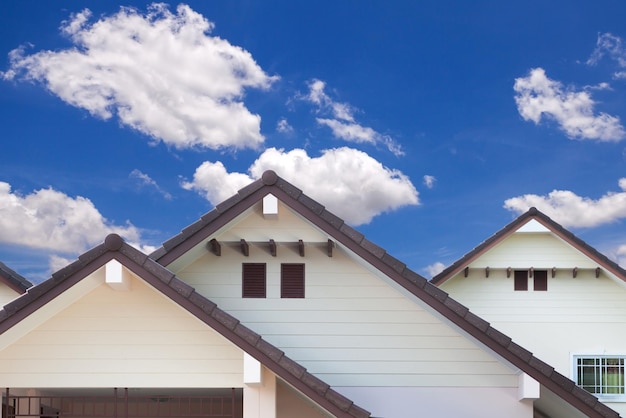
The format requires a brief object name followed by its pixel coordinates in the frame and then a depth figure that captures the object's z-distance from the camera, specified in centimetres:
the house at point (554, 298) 2088
